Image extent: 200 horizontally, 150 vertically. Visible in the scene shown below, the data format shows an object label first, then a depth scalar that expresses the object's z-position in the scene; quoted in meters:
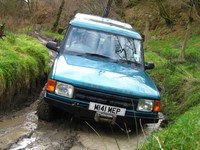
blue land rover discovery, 5.52
